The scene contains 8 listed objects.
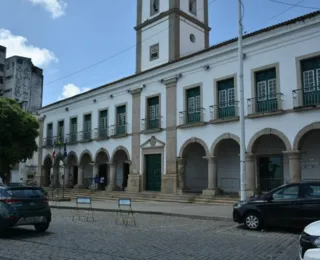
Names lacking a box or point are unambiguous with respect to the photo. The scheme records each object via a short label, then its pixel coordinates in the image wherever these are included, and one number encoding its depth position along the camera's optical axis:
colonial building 17.86
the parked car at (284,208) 10.61
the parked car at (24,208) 9.71
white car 5.31
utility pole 14.04
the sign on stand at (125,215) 13.42
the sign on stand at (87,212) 14.93
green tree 26.78
